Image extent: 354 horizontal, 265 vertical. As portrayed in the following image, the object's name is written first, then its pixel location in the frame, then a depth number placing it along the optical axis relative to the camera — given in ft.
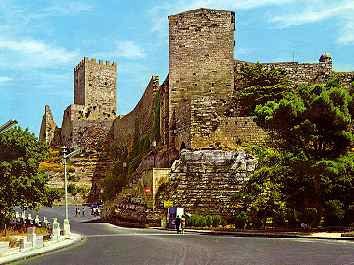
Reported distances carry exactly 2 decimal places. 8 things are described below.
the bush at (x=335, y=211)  108.88
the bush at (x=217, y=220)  131.34
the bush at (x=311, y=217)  110.93
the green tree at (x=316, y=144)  110.73
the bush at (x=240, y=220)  124.26
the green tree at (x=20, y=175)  137.08
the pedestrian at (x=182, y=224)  122.60
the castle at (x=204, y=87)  151.74
